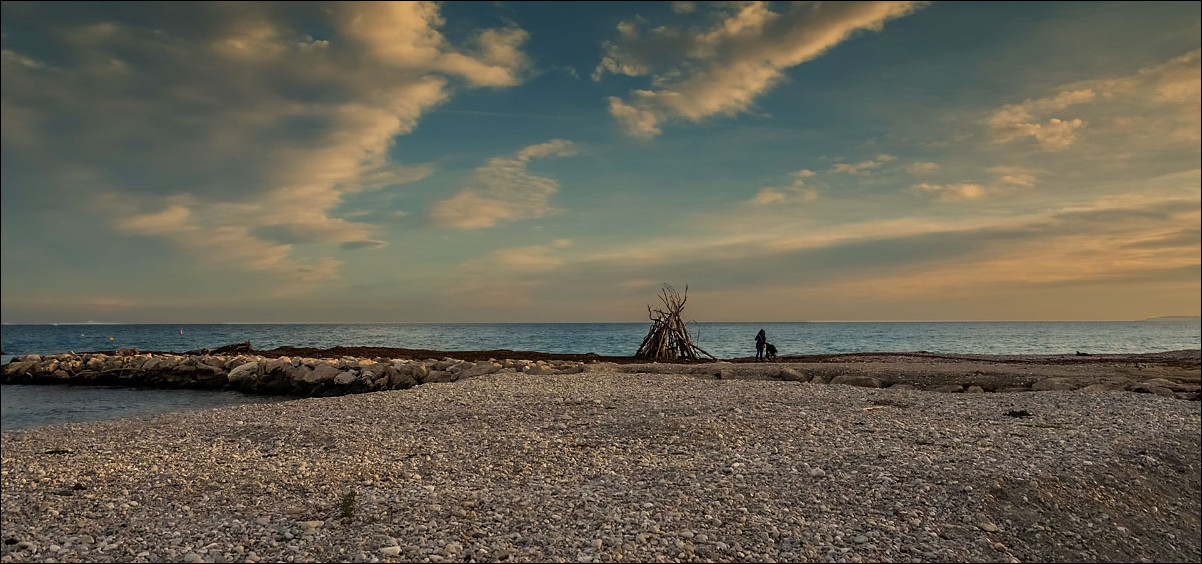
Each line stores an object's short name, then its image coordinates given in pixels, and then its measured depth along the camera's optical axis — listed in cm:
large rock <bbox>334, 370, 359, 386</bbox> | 2620
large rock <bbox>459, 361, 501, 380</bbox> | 2534
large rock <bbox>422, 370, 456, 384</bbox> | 2558
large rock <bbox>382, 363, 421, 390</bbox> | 2569
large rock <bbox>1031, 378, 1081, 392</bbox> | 2103
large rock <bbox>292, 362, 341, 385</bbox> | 2712
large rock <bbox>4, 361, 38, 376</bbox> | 3653
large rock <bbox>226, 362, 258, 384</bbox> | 2970
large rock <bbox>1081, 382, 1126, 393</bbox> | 2003
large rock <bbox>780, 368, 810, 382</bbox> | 2300
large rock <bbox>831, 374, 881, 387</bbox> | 2186
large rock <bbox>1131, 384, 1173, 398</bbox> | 1980
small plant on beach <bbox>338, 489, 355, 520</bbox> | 916
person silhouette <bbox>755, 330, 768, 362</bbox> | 3400
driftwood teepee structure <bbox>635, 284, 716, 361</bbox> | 3722
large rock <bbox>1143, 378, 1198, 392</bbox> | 2068
